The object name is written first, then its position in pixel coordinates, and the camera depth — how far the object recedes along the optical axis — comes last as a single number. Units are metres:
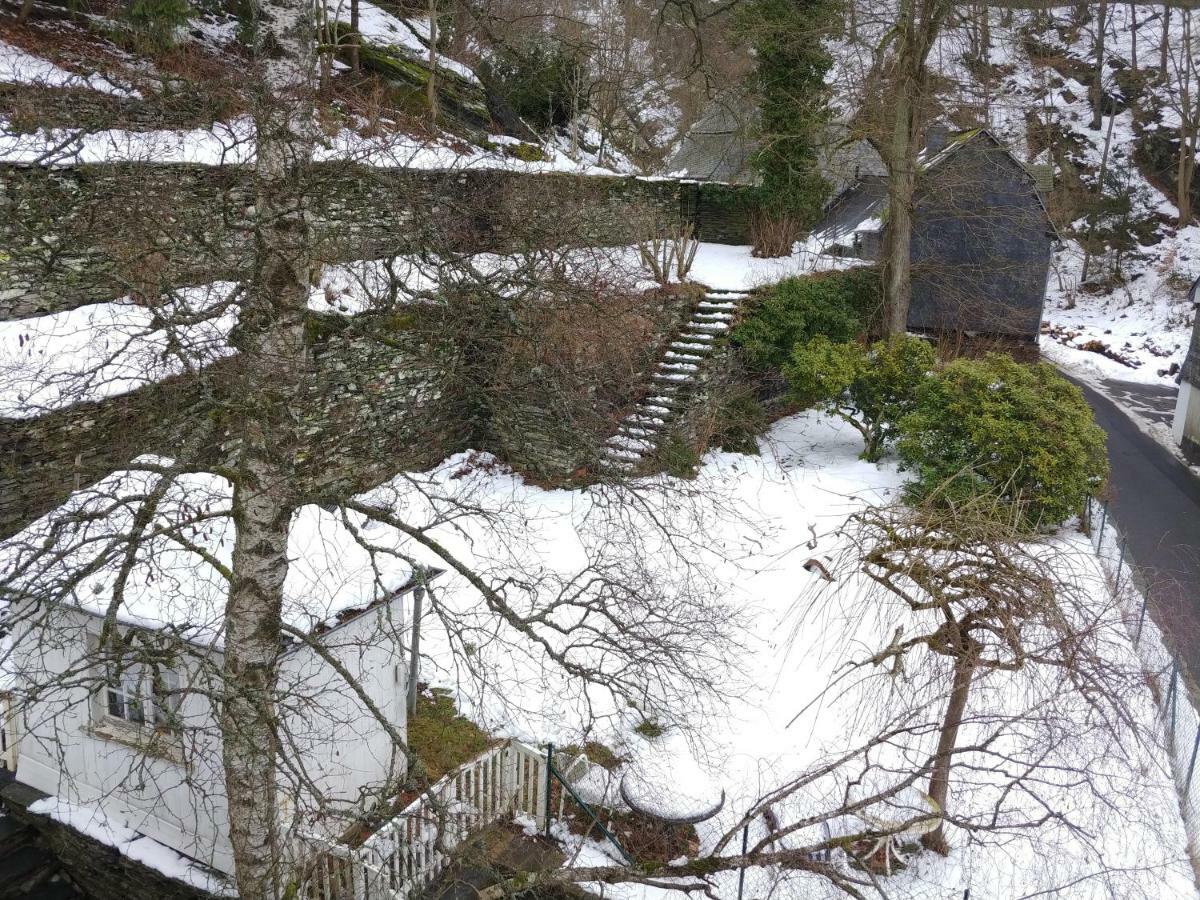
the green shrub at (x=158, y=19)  12.02
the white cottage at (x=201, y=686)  6.25
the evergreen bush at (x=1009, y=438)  11.39
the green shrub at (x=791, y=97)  15.89
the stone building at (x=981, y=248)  17.39
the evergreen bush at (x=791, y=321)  14.43
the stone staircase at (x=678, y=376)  12.84
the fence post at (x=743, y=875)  6.16
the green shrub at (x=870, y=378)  13.56
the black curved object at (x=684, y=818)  6.98
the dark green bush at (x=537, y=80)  19.16
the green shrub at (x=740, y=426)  13.56
